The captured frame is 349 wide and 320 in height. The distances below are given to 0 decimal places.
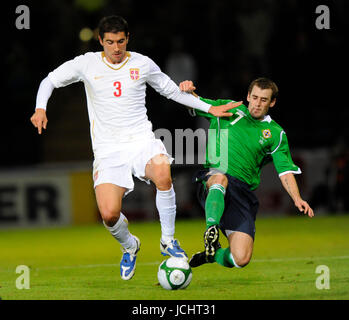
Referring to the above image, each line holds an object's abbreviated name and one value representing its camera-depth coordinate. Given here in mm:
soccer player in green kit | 15305
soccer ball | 14031
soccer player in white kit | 14805
